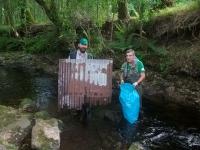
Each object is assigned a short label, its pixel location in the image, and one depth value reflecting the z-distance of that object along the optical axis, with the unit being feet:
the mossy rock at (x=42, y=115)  12.99
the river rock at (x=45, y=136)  10.55
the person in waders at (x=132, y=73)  13.00
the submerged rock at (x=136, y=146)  10.84
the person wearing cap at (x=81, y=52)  14.47
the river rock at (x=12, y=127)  10.75
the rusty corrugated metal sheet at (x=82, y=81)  13.99
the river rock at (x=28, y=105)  14.50
